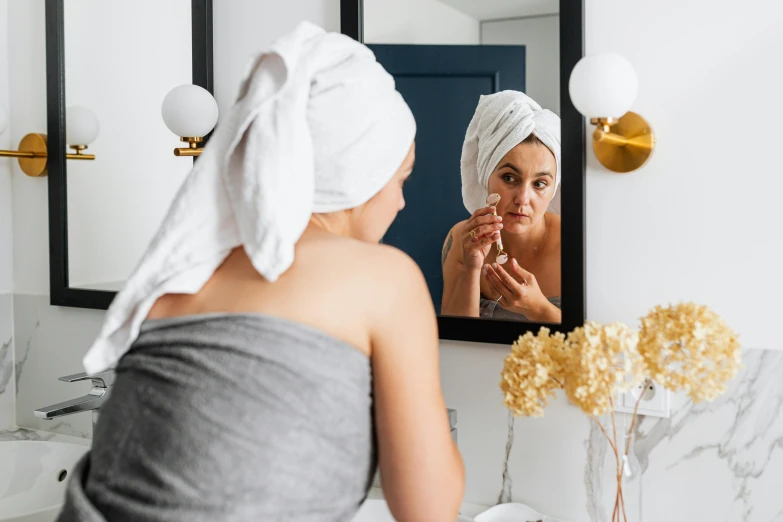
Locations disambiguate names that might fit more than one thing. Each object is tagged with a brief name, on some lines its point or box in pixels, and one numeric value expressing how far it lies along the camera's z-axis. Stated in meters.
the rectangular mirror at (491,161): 1.20
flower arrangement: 0.92
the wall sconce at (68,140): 1.77
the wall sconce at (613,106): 1.04
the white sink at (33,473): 1.58
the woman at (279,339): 0.75
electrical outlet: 1.15
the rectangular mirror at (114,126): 1.63
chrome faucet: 1.44
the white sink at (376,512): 1.26
